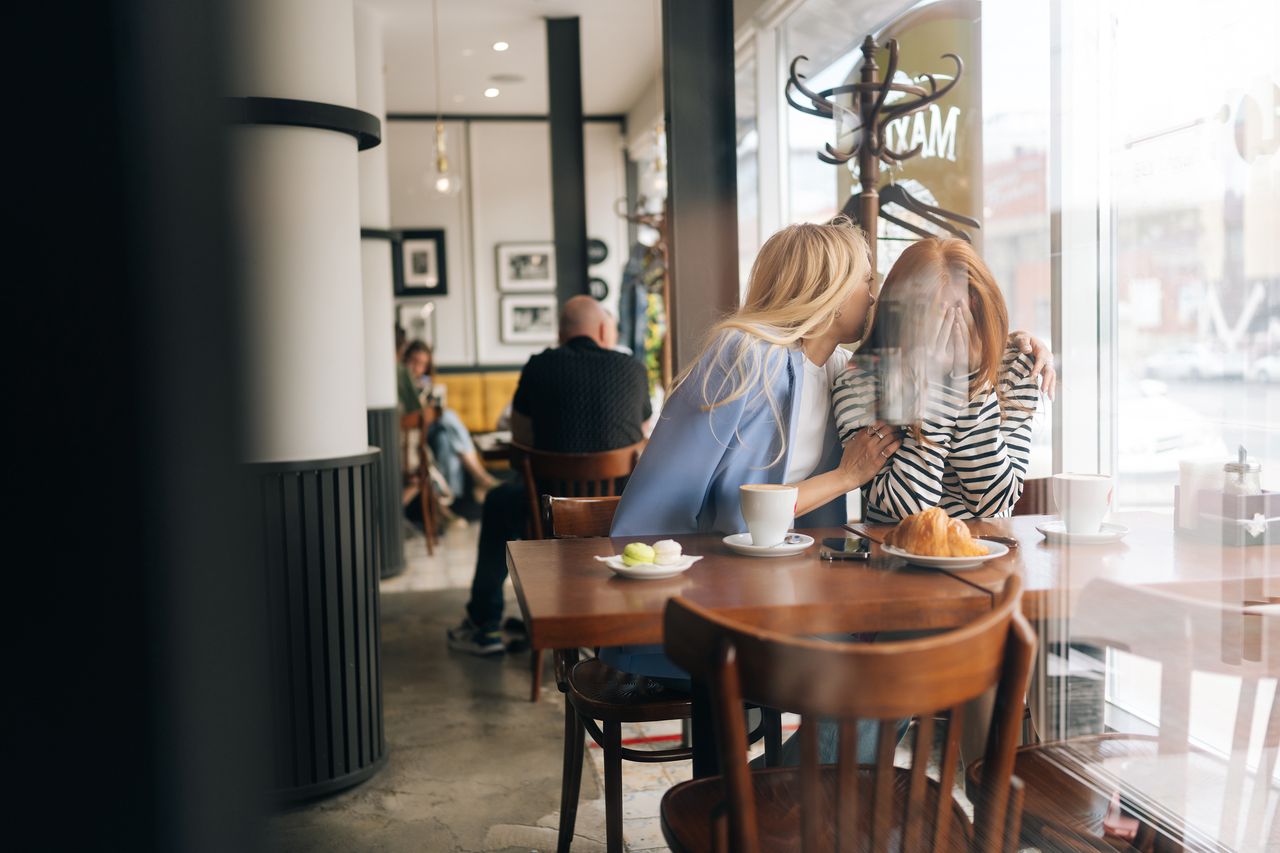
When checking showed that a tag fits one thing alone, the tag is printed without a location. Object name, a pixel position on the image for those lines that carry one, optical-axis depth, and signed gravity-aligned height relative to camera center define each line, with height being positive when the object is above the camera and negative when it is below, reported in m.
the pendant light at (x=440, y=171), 5.85 +1.14
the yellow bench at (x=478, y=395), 8.66 -0.31
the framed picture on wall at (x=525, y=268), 8.77 +0.79
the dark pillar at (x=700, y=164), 2.50 +0.48
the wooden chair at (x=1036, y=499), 2.00 -0.30
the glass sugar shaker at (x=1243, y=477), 1.16 -0.16
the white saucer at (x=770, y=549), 1.58 -0.31
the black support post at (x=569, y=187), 5.58 +0.95
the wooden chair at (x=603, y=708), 1.81 -0.64
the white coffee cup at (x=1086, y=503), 1.57 -0.24
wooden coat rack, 2.31 +0.55
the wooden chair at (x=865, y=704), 0.96 -0.35
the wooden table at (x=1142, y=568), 1.20 -0.30
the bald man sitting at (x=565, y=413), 3.48 -0.19
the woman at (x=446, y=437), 6.53 -0.52
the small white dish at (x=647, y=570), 1.42 -0.30
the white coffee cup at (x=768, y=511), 1.58 -0.25
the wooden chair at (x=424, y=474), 5.64 -0.64
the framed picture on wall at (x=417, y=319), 8.63 +0.36
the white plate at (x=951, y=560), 1.44 -0.30
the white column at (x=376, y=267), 5.14 +0.49
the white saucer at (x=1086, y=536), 1.54 -0.29
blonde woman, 1.78 -0.13
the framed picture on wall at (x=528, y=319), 8.82 +0.34
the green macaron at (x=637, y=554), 1.45 -0.29
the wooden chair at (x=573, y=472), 3.07 -0.35
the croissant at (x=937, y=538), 1.47 -0.28
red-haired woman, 1.86 -0.08
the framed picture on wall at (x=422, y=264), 8.60 +0.83
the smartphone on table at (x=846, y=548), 1.56 -0.32
